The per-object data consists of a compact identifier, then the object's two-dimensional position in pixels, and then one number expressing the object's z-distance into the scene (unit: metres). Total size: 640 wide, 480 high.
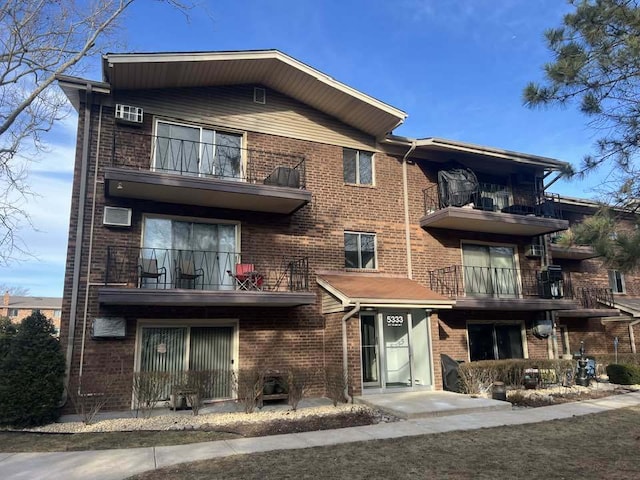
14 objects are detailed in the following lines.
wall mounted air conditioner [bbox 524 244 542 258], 16.61
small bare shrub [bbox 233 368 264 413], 10.20
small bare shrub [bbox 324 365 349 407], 11.54
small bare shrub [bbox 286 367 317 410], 10.55
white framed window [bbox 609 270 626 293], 21.26
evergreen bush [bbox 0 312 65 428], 8.88
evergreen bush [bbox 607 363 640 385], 14.68
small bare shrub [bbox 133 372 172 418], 9.85
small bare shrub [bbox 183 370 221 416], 9.96
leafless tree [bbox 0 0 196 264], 13.57
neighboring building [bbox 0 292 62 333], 52.25
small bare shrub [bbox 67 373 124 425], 9.77
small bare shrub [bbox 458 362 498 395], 12.56
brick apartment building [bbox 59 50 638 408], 11.13
